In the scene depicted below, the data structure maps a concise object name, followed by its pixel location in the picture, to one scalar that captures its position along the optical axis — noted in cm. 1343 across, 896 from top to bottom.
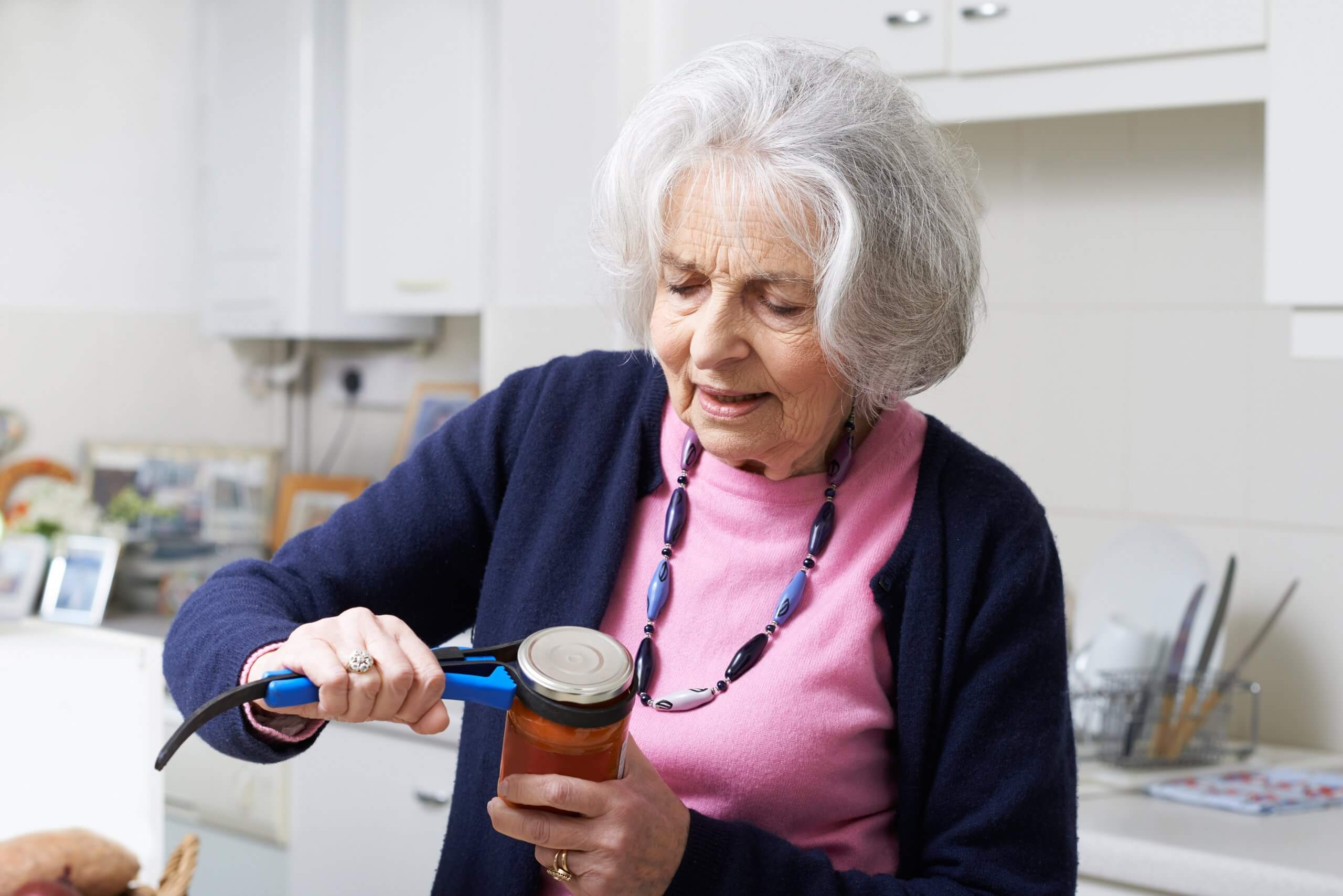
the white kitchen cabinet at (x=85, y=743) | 191
